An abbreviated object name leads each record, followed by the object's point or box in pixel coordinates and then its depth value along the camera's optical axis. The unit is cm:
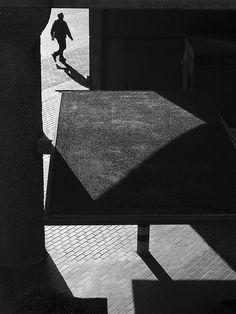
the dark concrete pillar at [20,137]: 1161
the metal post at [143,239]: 1440
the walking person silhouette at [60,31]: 2583
